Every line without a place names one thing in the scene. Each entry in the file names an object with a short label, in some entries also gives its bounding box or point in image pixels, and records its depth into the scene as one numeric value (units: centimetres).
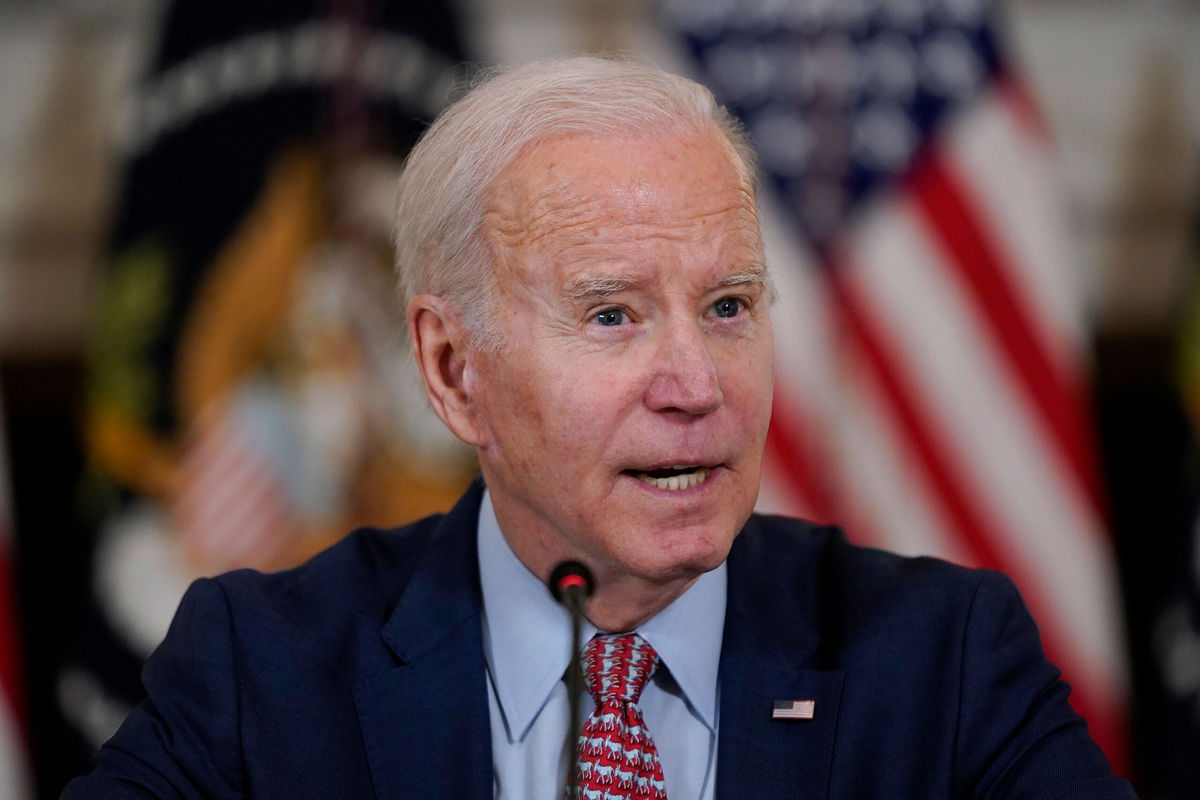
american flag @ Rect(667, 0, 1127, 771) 666
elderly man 324
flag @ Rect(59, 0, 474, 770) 640
